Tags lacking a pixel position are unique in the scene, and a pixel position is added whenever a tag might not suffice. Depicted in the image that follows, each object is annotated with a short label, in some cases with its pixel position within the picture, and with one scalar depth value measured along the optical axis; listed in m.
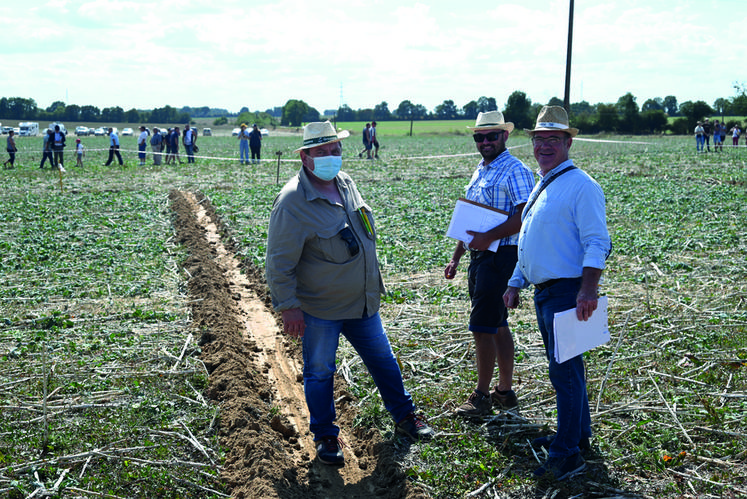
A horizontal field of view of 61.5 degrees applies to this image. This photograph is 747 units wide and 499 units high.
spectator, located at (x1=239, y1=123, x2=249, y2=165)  29.76
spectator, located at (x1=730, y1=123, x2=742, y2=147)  36.16
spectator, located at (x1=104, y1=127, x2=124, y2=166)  29.39
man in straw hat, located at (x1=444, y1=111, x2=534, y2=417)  4.93
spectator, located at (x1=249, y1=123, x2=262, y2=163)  29.39
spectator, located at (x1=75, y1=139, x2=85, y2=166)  28.74
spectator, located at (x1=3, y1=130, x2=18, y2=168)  28.36
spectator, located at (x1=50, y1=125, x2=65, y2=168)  27.30
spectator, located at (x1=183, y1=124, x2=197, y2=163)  31.48
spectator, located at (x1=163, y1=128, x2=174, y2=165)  31.45
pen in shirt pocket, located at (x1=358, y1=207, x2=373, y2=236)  4.74
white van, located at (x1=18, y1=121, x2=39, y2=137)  81.00
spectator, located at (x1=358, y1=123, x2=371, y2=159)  31.92
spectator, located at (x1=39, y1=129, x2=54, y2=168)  27.53
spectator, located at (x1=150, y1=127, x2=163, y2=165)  30.86
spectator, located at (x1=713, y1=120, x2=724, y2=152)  35.31
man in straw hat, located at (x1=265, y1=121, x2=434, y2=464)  4.45
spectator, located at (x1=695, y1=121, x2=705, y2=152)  34.06
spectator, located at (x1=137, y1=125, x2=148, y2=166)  32.07
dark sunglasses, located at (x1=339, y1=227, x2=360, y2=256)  4.55
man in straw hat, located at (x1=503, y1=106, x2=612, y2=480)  3.95
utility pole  16.28
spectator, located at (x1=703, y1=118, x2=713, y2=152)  33.97
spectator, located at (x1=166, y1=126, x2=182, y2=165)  31.39
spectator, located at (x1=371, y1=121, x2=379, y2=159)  31.18
